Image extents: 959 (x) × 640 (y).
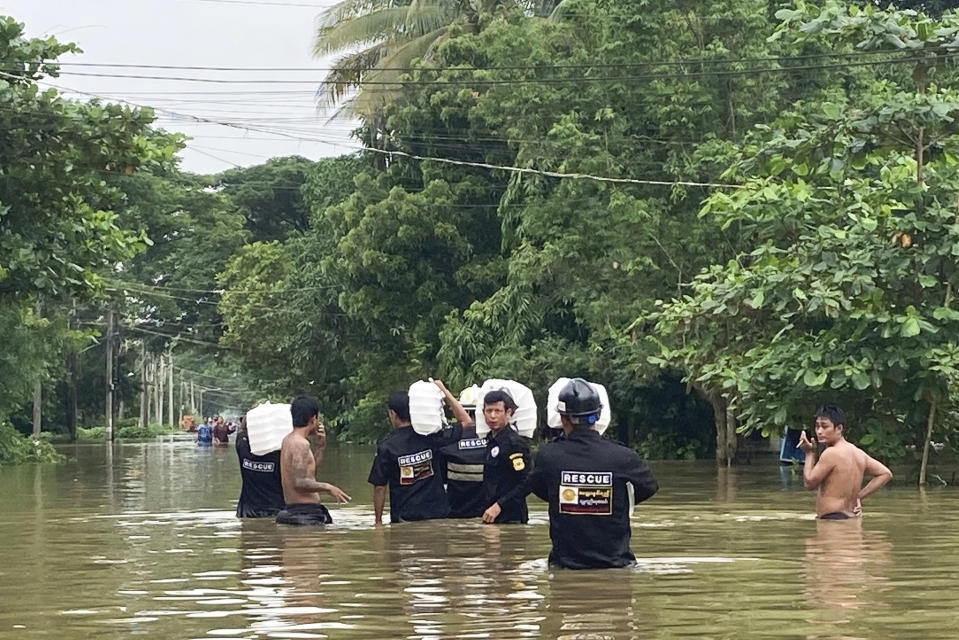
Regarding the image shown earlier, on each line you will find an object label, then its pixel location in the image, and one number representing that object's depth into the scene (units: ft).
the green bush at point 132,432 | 294.05
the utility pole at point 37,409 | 219.00
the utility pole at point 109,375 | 254.27
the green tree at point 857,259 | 73.41
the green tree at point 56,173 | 80.23
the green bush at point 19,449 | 138.41
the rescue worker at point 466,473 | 50.60
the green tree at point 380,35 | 152.46
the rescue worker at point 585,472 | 34.17
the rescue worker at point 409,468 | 49.75
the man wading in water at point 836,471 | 49.19
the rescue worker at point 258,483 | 55.83
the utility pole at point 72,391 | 255.50
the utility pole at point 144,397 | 294.62
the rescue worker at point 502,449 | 45.68
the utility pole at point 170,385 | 417.90
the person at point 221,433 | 227.20
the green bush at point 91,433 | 293.23
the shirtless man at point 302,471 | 48.80
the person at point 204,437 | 233.96
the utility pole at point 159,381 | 403.34
